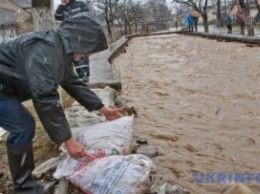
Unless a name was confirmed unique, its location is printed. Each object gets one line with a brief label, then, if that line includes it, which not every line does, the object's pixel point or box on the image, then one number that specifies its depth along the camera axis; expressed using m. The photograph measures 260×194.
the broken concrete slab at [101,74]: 4.46
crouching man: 1.64
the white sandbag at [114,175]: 1.74
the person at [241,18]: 17.16
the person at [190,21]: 20.14
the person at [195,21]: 20.27
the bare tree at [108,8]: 27.81
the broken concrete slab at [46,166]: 2.17
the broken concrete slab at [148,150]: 2.58
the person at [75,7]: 3.74
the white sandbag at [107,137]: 1.95
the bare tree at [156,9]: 50.28
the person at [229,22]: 20.54
